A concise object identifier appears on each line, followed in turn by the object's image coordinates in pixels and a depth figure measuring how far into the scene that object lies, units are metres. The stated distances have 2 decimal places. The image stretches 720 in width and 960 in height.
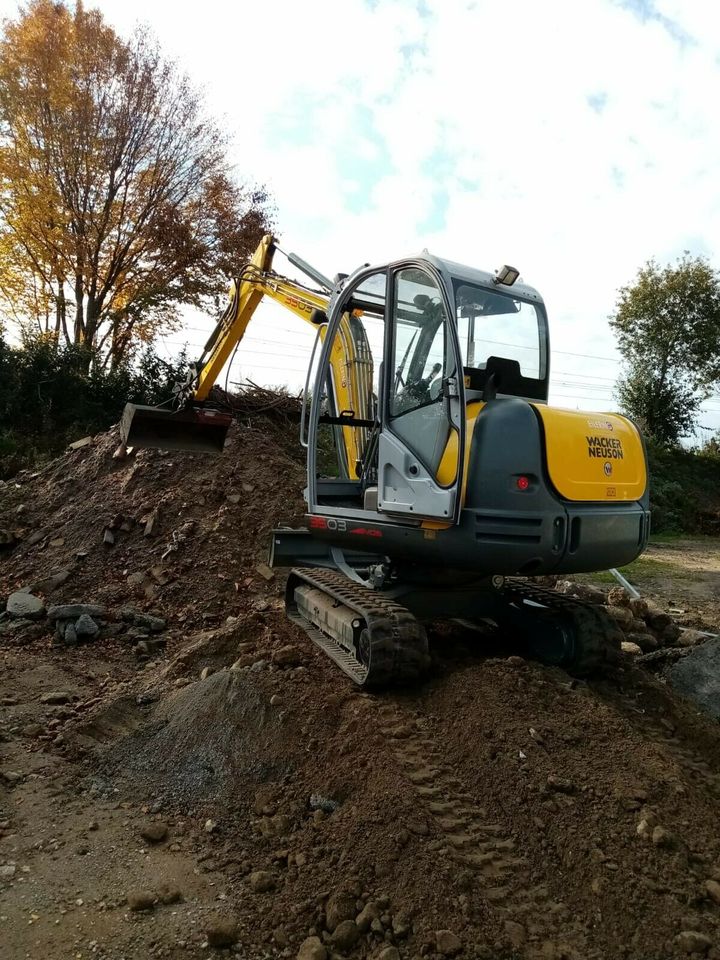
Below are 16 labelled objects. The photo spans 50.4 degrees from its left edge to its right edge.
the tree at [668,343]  26.69
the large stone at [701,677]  5.25
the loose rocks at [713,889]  3.02
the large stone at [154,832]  3.47
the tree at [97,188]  17.88
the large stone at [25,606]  7.07
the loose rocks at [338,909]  2.87
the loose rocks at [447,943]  2.70
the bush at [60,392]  14.64
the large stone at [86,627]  6.62
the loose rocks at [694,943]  2.75
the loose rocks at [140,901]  2.96
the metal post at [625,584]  8.47
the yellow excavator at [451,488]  4.46
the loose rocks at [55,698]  5.15
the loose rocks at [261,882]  3.10
